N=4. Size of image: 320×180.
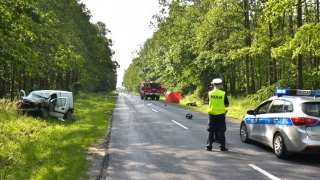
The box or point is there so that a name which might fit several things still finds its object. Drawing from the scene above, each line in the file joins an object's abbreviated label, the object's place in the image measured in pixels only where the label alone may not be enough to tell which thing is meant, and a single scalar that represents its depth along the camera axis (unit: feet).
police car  23.43
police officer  28.48
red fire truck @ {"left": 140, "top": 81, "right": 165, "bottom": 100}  158.10
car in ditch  52.60
